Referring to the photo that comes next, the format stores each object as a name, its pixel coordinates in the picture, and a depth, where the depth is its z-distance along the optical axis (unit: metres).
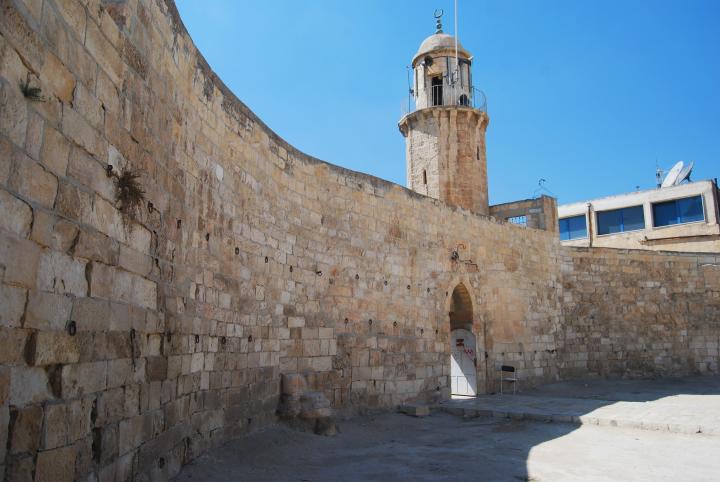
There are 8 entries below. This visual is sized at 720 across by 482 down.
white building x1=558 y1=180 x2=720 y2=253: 23.61
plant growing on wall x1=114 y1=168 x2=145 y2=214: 3.86
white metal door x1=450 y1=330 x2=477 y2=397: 13.05
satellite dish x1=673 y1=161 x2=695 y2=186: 26.08
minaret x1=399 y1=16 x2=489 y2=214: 19.47
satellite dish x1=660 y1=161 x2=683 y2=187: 26.44
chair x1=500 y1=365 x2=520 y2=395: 13.13
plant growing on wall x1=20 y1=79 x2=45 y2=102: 2.74
